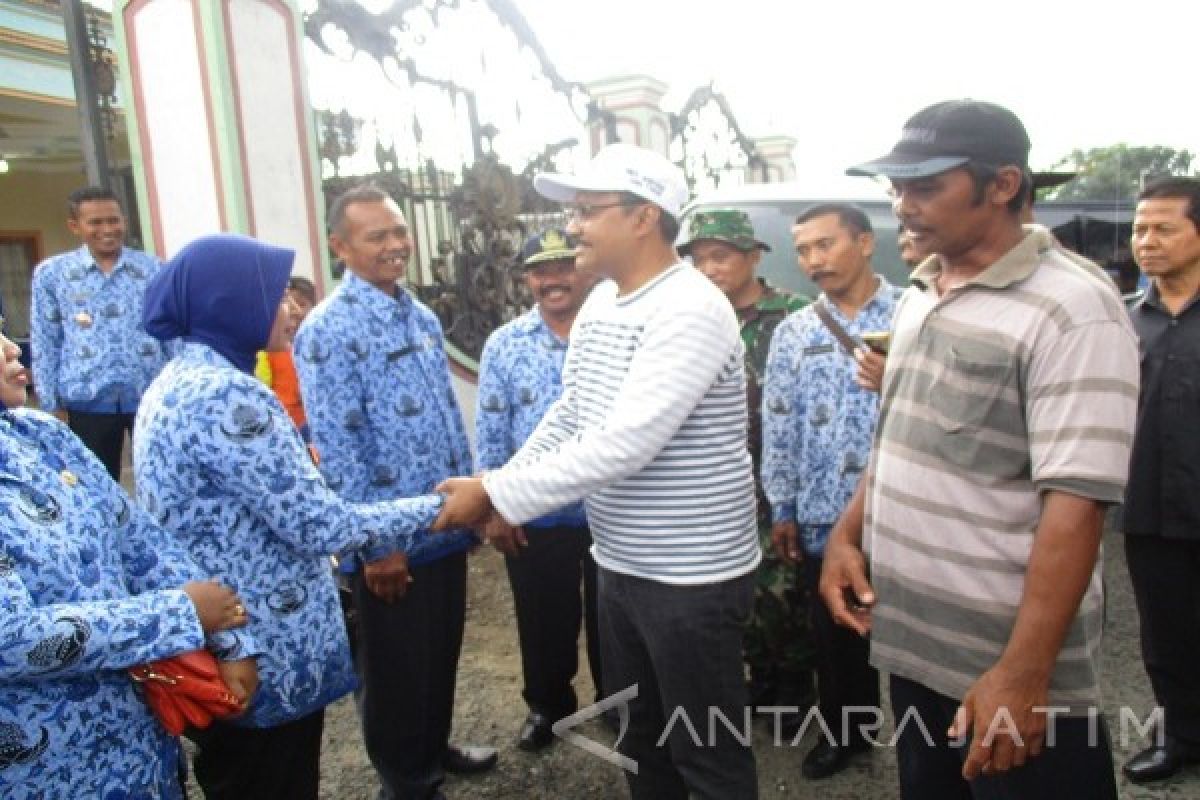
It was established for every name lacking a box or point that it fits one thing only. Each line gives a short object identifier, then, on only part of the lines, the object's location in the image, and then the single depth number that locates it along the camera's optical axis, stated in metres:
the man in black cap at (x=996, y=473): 1.46
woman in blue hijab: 1.78
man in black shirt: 2.81
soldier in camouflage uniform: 3.18
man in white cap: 1.93
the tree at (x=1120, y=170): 7.87
